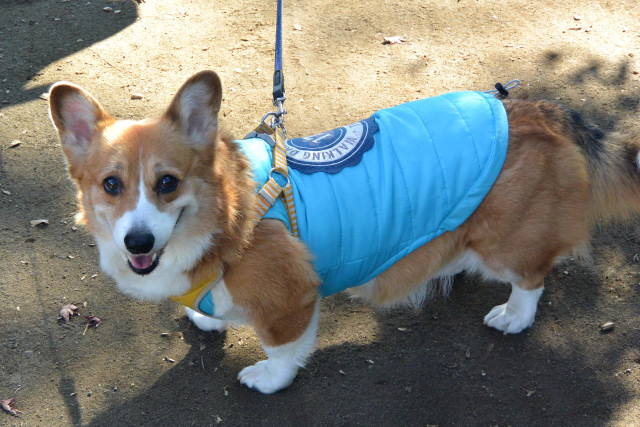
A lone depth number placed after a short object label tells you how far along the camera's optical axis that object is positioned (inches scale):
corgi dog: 96.8
